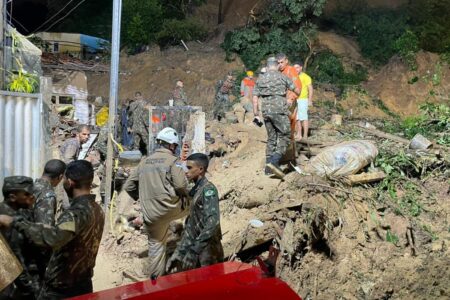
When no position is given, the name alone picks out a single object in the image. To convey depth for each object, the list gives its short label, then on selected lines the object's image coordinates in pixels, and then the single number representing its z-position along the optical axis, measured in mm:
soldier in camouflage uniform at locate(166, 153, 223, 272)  4973
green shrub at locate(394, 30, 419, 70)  20938
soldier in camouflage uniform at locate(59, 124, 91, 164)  9125
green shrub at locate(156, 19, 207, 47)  24281
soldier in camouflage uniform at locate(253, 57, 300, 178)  8422
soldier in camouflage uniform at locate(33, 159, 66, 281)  4074
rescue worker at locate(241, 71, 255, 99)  15500
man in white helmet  6215
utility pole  8492
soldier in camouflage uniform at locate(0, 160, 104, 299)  3602
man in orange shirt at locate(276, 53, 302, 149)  8828
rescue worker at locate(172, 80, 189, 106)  14519
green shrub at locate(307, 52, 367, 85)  21125
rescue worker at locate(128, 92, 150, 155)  12526
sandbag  8586
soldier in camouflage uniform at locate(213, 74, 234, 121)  15508
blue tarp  24031
